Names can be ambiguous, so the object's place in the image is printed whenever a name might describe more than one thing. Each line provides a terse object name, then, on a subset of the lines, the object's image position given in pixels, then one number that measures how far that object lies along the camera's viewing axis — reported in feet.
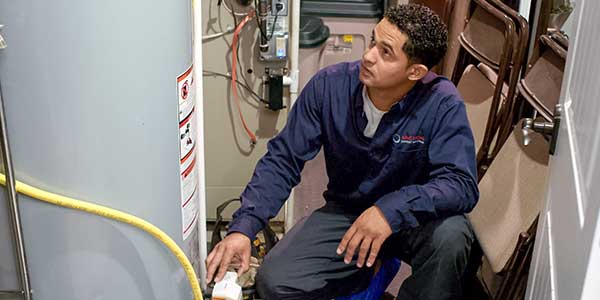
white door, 2.70
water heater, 3.26
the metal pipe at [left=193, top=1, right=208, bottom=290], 4.08
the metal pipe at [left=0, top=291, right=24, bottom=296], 3.72
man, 5.49
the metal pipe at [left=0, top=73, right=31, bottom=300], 3.38
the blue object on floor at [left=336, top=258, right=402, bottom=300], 6.26
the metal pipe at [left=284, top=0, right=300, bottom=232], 7.47
